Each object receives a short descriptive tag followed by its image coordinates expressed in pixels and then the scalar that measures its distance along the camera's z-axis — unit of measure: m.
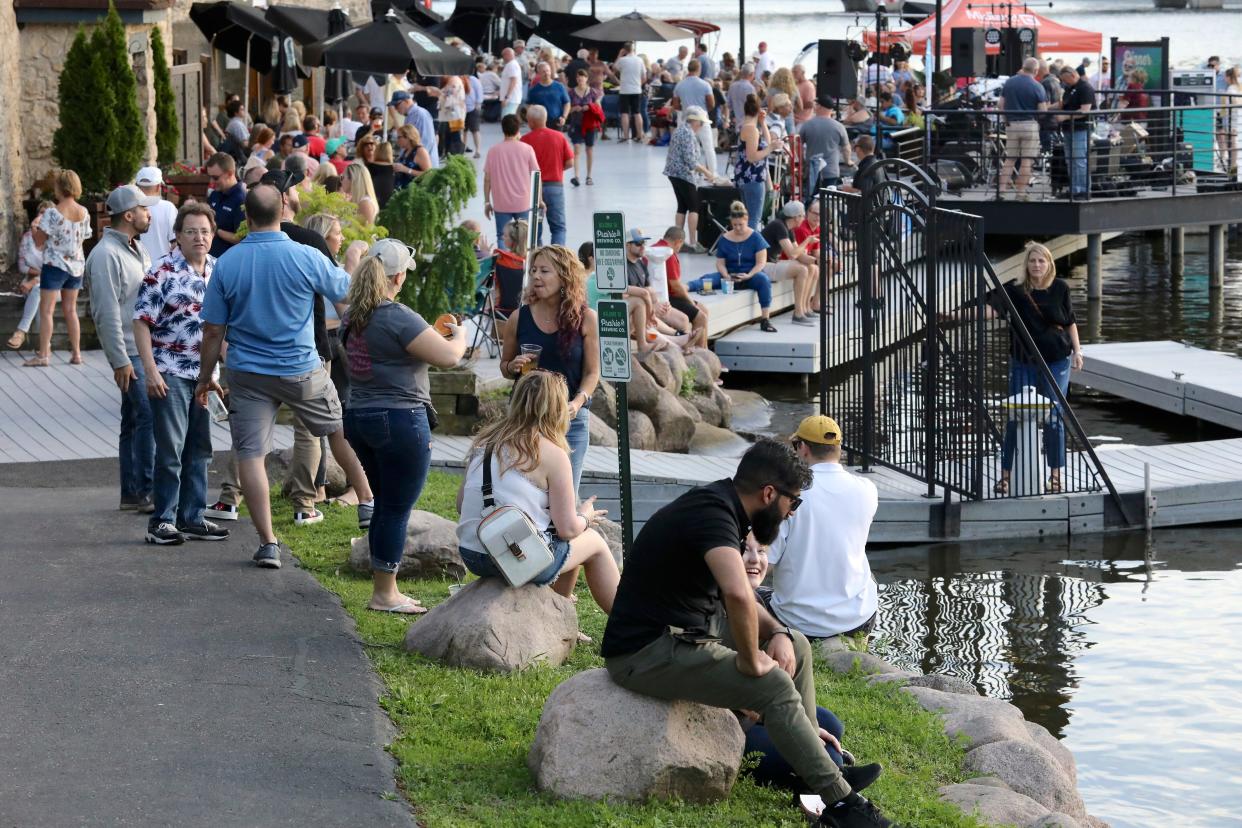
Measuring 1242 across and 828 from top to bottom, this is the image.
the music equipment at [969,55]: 29.81
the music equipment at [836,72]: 26.88
